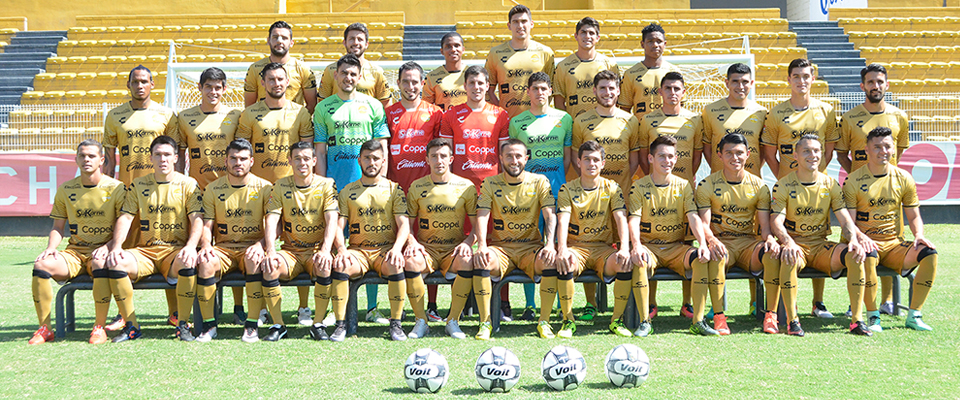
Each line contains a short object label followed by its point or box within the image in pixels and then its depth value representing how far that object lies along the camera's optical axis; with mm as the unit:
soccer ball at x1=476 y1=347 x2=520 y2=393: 3627
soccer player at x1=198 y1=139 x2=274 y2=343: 4965
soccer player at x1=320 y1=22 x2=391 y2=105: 6188
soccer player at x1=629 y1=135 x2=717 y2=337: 5145
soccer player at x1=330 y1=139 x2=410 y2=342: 4988
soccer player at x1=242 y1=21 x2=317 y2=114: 6114
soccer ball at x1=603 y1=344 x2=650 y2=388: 3680
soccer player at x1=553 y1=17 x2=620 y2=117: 6168
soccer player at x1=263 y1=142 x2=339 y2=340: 5125
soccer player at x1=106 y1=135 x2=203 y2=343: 4969
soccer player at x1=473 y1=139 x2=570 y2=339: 5168
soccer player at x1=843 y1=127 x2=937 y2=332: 5270
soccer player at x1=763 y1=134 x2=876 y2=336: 4977
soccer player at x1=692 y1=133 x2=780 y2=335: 5027
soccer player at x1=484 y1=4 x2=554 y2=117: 6246
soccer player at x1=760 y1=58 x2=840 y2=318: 5762
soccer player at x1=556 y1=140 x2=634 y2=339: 4992
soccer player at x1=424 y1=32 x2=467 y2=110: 6301
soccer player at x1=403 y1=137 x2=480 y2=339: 5223
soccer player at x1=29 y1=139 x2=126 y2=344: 5137
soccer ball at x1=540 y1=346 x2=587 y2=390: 3646
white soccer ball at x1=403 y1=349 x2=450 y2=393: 3646
